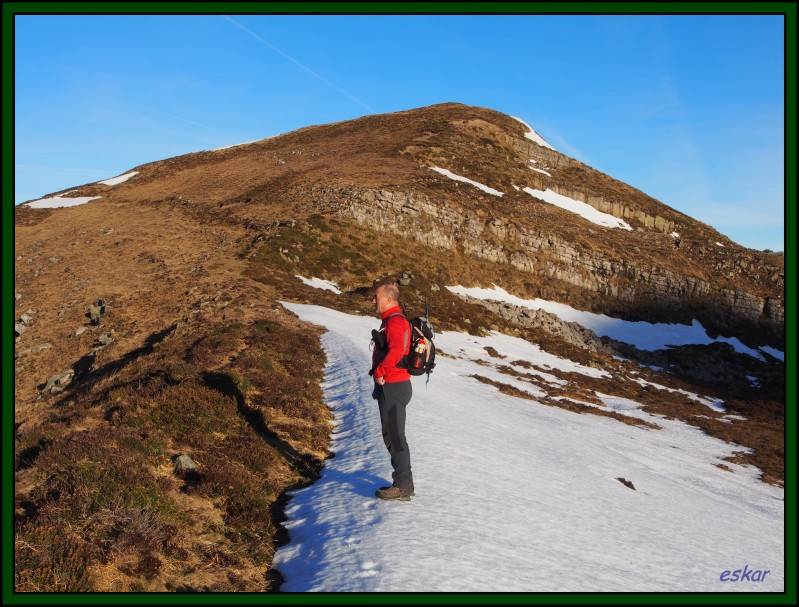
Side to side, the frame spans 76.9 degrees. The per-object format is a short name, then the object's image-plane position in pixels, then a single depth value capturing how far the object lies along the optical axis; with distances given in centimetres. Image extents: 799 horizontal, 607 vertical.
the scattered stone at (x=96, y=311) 2831
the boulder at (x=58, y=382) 2181
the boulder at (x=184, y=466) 938
